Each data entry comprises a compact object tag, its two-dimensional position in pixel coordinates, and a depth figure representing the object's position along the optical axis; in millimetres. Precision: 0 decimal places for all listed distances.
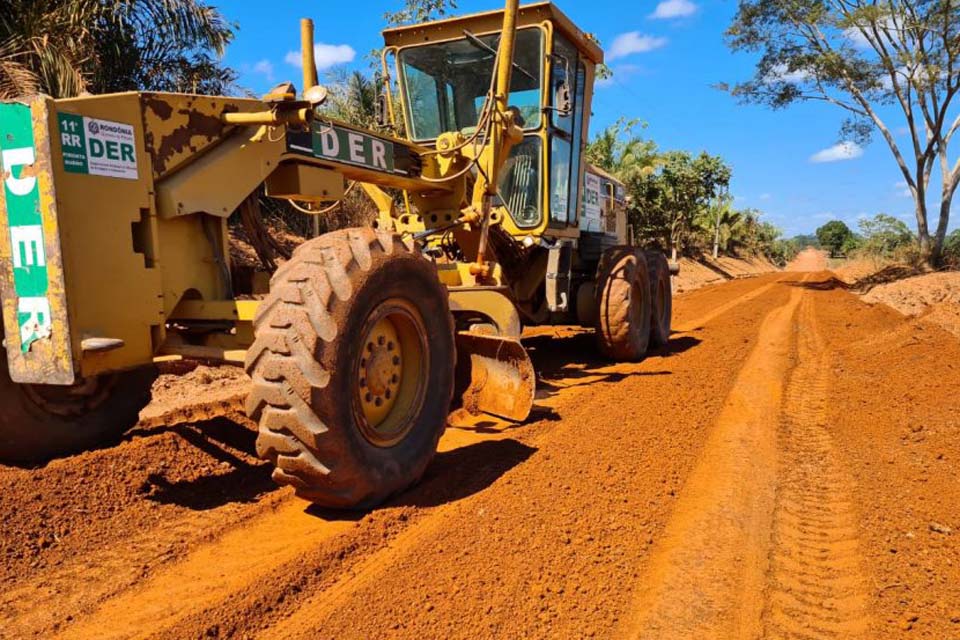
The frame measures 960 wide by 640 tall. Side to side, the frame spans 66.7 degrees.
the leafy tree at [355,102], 16156
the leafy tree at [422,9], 17078
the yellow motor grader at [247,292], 3148
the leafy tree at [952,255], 20938
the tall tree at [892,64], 18297
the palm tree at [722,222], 40481
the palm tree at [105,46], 9711
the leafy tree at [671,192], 29562
